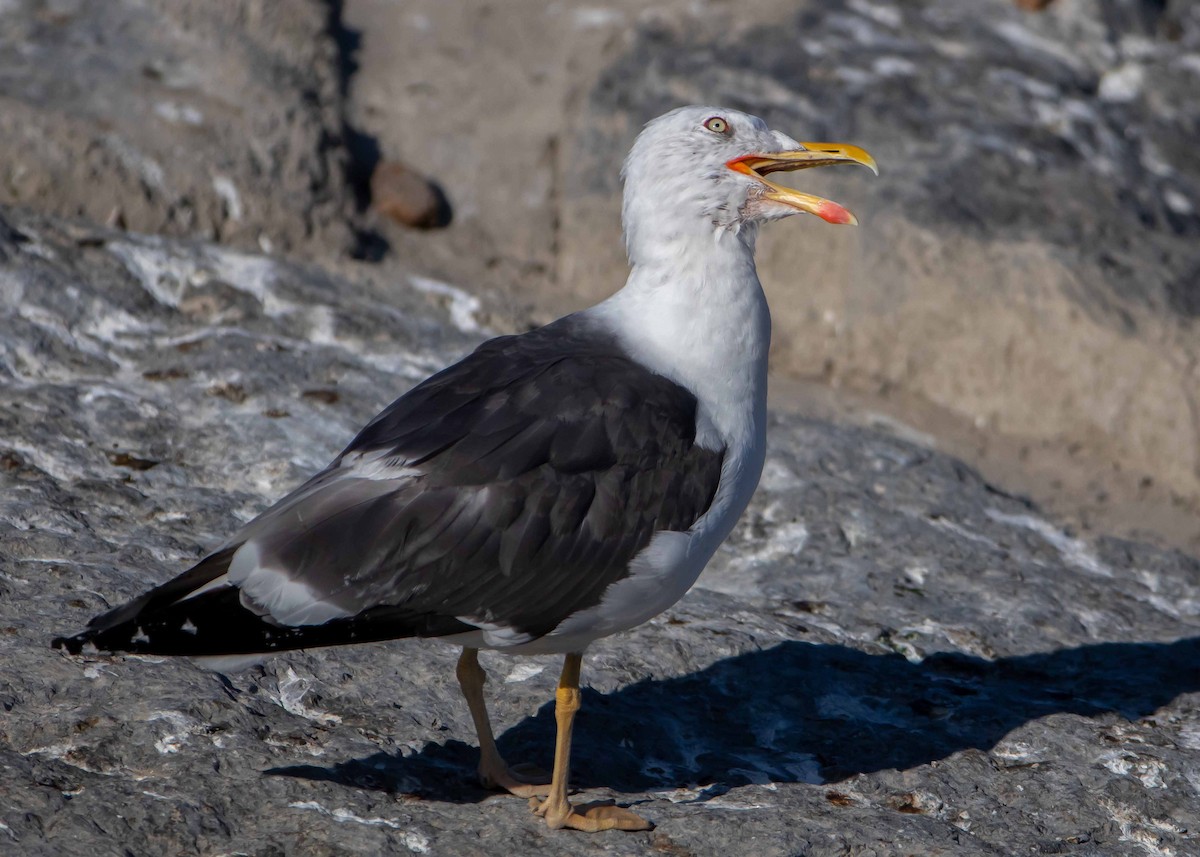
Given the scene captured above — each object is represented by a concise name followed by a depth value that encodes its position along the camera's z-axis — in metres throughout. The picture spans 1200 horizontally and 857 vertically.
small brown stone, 18.30
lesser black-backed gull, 7.82
